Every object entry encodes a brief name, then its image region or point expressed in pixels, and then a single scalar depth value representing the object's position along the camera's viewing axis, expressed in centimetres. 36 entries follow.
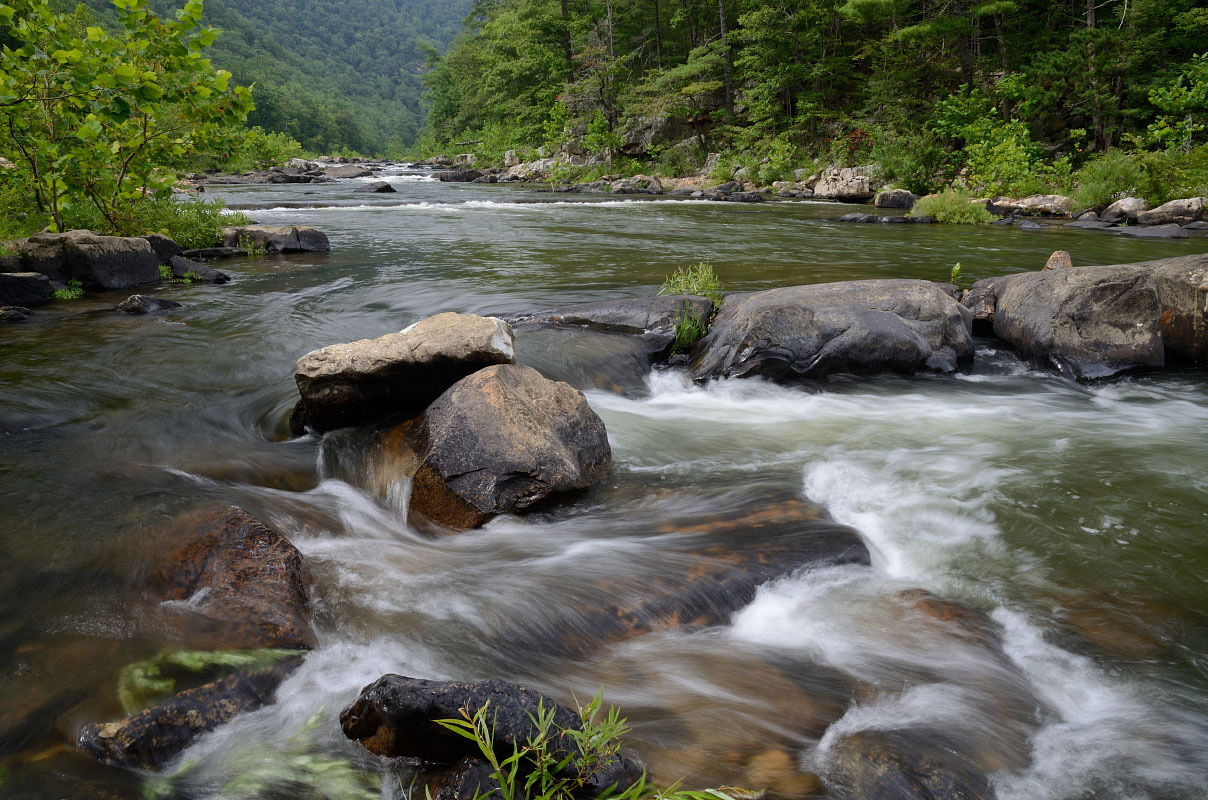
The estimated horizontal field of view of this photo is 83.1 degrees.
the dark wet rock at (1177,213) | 1550
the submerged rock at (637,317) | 734
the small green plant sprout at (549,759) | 188
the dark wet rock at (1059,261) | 867
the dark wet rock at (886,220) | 1780
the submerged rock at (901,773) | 220
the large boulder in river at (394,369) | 480
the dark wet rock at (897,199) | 2073
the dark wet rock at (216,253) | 1223
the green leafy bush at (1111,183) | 1725
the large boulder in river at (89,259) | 940
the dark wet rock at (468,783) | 194
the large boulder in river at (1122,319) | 679
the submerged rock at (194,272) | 1066
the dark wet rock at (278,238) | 1320
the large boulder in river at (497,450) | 418
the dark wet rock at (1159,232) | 1394
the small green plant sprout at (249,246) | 1305
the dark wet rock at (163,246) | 1095
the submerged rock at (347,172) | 4684
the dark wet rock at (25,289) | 865
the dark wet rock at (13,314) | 798
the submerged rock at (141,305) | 856
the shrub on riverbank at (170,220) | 1084
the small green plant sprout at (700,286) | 824
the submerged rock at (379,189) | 2997
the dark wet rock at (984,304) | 795
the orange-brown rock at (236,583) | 275
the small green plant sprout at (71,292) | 914
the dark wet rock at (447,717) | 199
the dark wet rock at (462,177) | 4044
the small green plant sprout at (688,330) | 730
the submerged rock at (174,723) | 222
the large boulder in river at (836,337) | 680
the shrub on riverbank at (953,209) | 1741
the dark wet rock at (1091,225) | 1563
